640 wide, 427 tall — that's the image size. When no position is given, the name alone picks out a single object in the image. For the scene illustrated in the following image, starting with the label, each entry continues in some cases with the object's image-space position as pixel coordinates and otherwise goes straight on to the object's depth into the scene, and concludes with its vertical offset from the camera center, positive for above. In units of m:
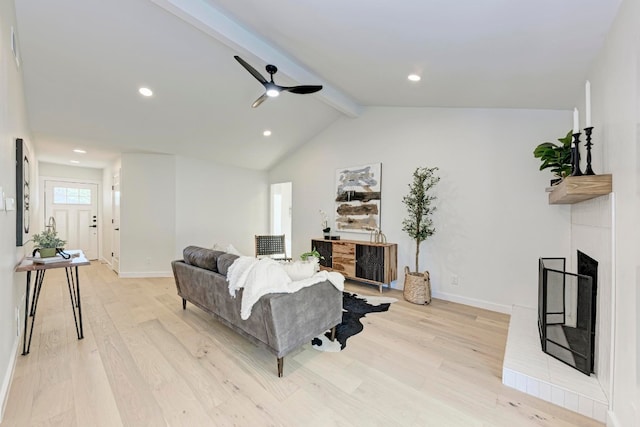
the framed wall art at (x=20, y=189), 2.35 +0.21
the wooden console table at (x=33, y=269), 2.31 -0.50
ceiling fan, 2.71 +1.36
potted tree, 3.65 -0.15
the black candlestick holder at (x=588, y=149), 1.69 +0.42
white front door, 6.26 +0.00
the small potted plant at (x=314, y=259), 2.50 -0.50
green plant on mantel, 2.30 +0.52
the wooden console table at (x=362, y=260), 4.12 -0.79
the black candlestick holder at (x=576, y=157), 1.80 +0.39
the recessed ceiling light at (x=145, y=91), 3.40 +1.59
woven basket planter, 3.63 -1.06
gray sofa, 2.03 -0.83
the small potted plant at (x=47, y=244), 2.54 -0.32
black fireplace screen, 1.86 -0.83
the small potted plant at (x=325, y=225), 5.14 -0.25
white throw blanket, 2.06 -0.56
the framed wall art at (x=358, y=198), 4.58 +0.27
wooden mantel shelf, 1.62 +0.18
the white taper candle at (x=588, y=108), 1.77 +0.72
